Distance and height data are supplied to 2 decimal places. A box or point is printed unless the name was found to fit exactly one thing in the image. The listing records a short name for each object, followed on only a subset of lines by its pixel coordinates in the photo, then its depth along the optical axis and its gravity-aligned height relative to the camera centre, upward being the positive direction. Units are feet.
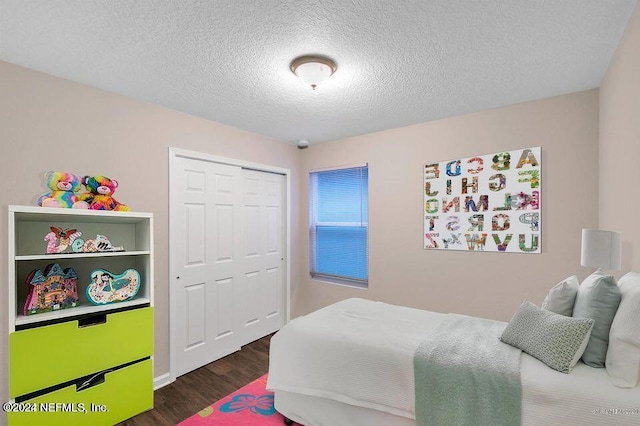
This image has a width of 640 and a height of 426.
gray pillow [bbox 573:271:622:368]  4.89 -1.59
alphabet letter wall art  9.11 +0.32
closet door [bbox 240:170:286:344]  12.05 -1.67
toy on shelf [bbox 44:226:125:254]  6.52 -0.62
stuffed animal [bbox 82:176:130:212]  7.07 +0.47
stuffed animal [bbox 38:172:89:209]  6.49 +0.45
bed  4.38 -2.79
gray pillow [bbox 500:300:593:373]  4.84 -2.05
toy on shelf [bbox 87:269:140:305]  7.06 -1.70
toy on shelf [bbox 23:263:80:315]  6.34 -1.61
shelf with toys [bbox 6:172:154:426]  6.00 -2.04
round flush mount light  6.54 +3.11
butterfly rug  7.15 -4.78
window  12.70 -0.48
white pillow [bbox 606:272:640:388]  4.34 -1.88
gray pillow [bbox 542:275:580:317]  5.60 -1.56
